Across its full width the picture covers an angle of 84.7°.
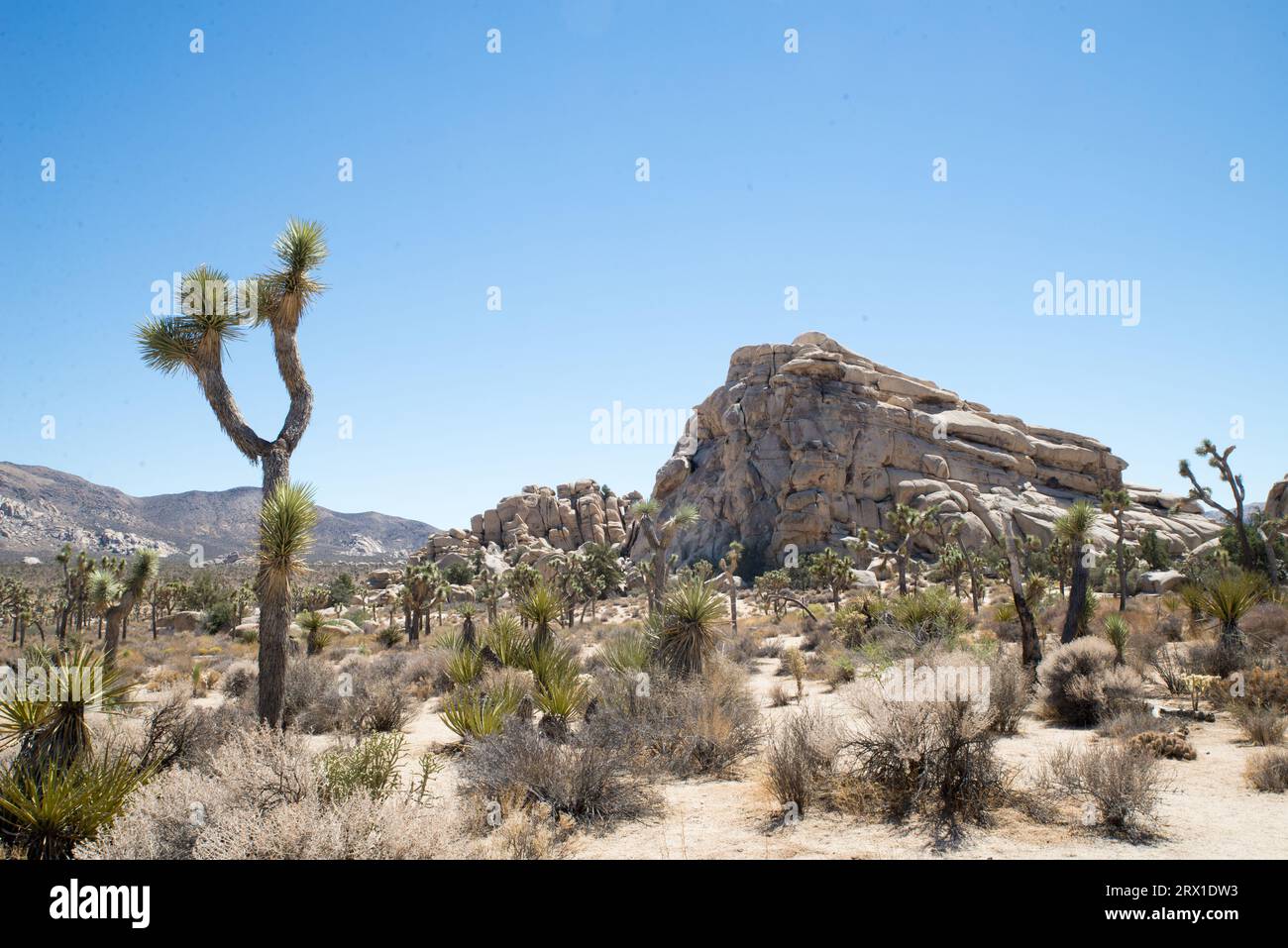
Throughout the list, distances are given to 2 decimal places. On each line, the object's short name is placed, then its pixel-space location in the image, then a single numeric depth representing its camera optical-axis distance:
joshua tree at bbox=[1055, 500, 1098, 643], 17.36
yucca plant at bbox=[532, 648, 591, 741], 10.92
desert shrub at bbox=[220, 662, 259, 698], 19.47
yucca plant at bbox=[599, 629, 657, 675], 13.70
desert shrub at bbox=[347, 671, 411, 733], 13.77
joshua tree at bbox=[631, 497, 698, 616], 21.11
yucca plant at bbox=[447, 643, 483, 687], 13.46
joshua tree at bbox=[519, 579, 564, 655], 14.61
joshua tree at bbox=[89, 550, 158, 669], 26.64
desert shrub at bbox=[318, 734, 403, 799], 6.94
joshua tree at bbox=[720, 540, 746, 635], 38.85
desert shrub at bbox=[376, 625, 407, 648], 37.56
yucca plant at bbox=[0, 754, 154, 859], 6.30
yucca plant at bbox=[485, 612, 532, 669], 14.02
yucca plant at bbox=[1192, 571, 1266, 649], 14.83
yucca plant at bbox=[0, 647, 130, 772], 7.42
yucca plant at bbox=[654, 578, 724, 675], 13.70
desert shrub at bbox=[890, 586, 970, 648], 18.25
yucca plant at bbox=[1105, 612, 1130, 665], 15.64
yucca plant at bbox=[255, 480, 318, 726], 10.45
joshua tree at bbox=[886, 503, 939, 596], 41.56
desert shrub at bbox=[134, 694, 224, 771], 8.75
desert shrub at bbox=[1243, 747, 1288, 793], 8.18
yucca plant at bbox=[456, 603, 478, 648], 18.51
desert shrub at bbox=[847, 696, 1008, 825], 7.54
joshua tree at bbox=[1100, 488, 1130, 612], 36.77
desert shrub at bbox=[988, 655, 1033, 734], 11.25
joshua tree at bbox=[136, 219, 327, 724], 10.96
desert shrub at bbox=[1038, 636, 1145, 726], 11.97
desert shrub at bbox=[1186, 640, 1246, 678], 14.20
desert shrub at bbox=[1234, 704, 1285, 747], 10.01
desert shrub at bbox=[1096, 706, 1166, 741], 10.54
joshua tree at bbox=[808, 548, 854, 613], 40.43
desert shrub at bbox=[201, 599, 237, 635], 46.81
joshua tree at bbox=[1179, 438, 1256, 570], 28.41
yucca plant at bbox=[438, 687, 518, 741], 10.47
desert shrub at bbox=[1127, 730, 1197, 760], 9.63
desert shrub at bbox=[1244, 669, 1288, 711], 11.48
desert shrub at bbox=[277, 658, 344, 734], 13.80
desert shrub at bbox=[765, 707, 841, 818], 7.94
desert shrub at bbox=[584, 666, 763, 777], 10.06
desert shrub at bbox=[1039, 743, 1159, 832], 6.94
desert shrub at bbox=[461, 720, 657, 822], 8.03
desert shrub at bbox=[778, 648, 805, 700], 16.71
